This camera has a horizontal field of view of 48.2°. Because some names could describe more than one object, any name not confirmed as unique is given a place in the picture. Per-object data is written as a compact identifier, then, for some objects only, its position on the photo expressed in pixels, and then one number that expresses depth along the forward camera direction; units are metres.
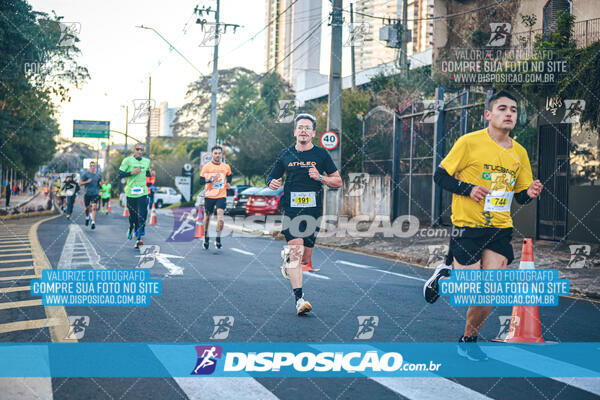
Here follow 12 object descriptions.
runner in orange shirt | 13.37
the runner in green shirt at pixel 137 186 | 12.44
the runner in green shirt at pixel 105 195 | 27.63
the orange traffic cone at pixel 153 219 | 22.77
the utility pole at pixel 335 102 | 17.72
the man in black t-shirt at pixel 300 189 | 6.83
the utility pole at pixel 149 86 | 34.01
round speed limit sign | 17.81
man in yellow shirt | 4.96
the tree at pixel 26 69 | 23.22
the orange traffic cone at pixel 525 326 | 5.70
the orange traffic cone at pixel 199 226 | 17.12
